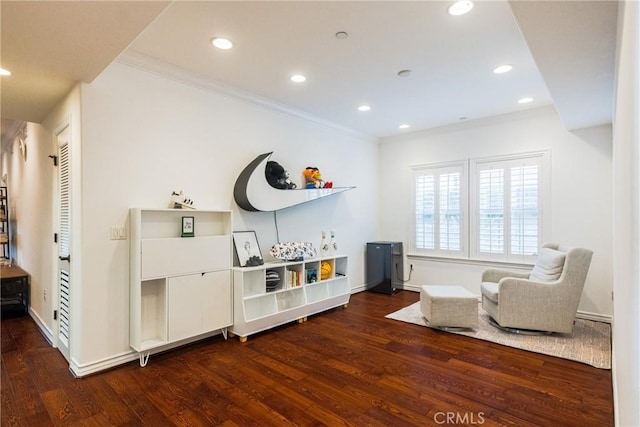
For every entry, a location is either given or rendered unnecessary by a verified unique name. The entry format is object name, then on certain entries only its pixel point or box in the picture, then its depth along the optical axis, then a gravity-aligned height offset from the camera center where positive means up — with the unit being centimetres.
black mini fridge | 566 -94
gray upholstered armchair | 343 -89
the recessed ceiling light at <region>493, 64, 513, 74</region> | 329 +143
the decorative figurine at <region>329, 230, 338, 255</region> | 502 -52
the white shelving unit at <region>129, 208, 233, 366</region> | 296 -65
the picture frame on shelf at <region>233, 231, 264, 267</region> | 376 -42
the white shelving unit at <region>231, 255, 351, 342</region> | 356 -102
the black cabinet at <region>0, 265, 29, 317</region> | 446 -109
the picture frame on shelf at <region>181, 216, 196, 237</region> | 331 -14
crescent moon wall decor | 378 +24
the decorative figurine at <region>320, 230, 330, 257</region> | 490 -52
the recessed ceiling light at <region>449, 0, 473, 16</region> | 228 +142
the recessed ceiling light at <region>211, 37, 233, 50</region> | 275 +142
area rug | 309 -134
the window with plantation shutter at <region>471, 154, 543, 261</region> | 470 +5
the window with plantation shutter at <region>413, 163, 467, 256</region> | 537 +4
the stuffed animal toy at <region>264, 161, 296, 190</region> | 416 +46
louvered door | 304 -30
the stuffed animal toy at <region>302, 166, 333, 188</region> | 474 +49
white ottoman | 374 -111
